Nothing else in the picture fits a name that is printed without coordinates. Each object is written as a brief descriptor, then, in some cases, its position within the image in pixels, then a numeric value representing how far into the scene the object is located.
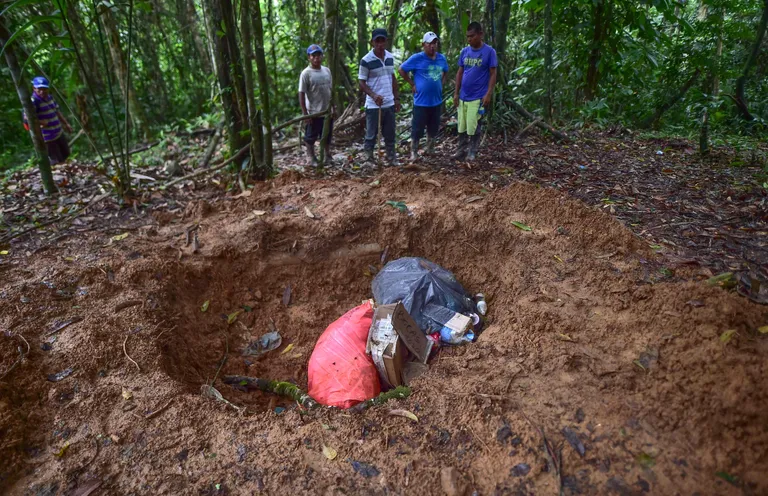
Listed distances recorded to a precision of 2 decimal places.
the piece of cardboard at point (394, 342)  2.57
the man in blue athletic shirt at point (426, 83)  4.96
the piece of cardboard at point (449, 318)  2.80
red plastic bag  2.49
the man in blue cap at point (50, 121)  5.69
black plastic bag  2.97
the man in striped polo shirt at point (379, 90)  4.92
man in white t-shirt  5.13
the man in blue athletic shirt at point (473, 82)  4.85
